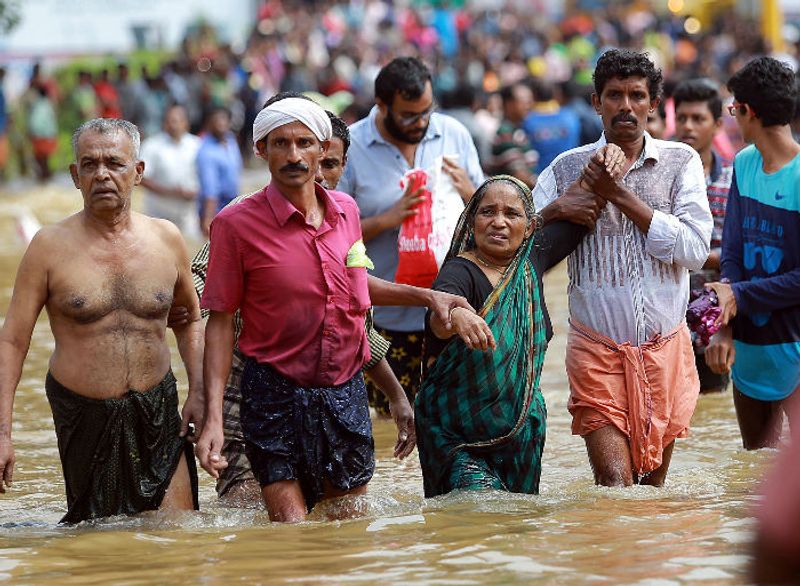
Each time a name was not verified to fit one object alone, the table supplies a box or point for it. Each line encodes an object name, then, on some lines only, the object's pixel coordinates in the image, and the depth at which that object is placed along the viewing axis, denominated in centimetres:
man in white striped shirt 1293
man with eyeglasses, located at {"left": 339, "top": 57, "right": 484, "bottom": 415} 1611
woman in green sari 1231
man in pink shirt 1153
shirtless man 1181
